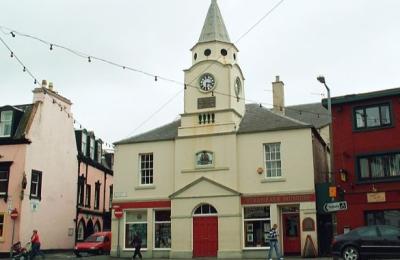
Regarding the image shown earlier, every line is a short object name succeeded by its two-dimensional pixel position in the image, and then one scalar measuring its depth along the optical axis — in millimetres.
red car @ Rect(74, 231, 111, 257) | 33225
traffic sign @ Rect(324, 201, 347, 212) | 23766
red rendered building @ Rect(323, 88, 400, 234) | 27859
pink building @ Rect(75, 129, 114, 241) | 41781
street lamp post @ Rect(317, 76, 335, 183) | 25761
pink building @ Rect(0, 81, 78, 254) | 34219
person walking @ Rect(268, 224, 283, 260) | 25344
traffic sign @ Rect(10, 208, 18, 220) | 33347
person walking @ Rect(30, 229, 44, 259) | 27625
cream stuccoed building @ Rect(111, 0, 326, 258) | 30203
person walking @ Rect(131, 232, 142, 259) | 30125
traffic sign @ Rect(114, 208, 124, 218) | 33094
